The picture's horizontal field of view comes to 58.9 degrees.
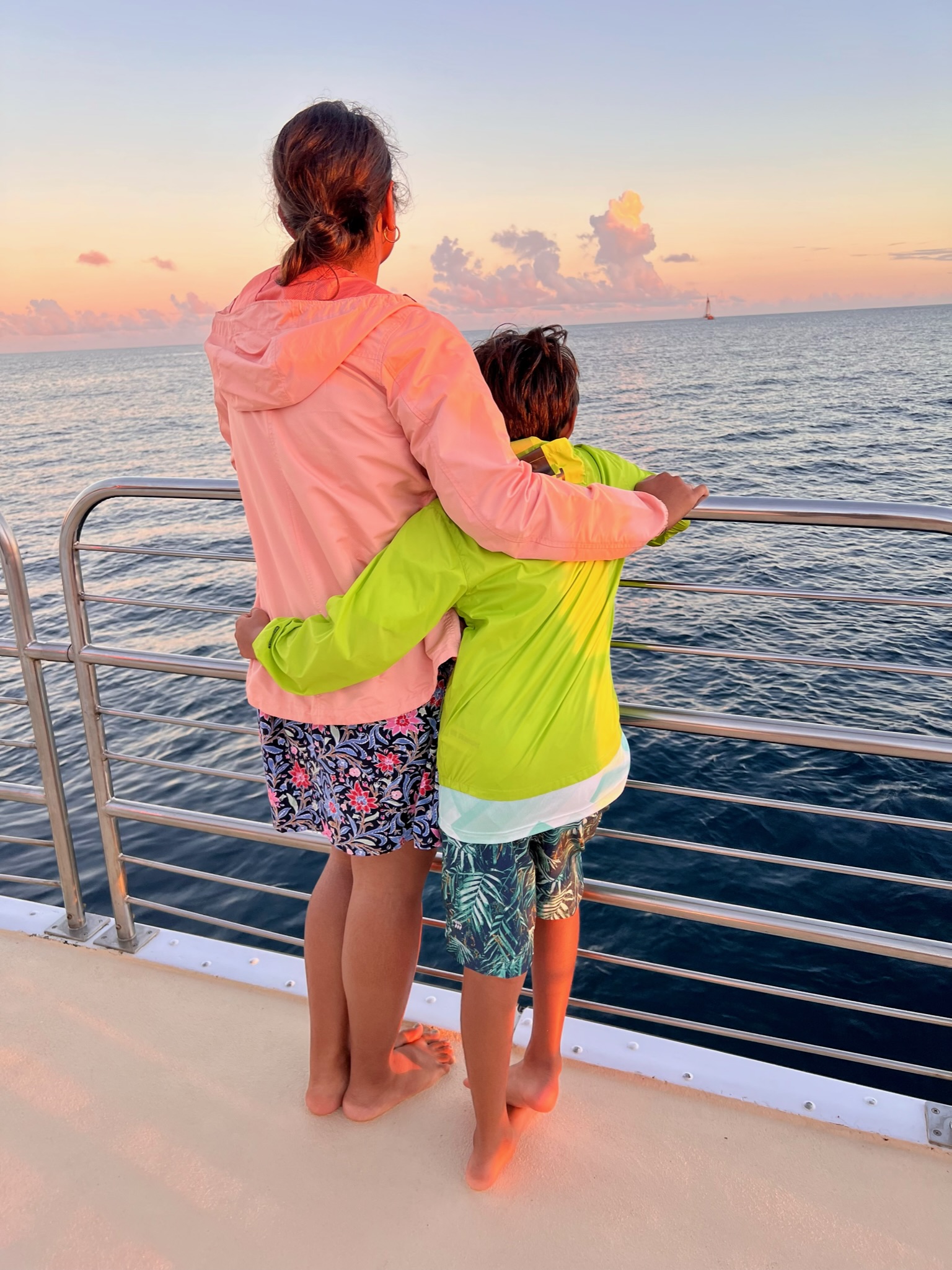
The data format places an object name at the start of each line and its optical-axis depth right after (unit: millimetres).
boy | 1162
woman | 1068
